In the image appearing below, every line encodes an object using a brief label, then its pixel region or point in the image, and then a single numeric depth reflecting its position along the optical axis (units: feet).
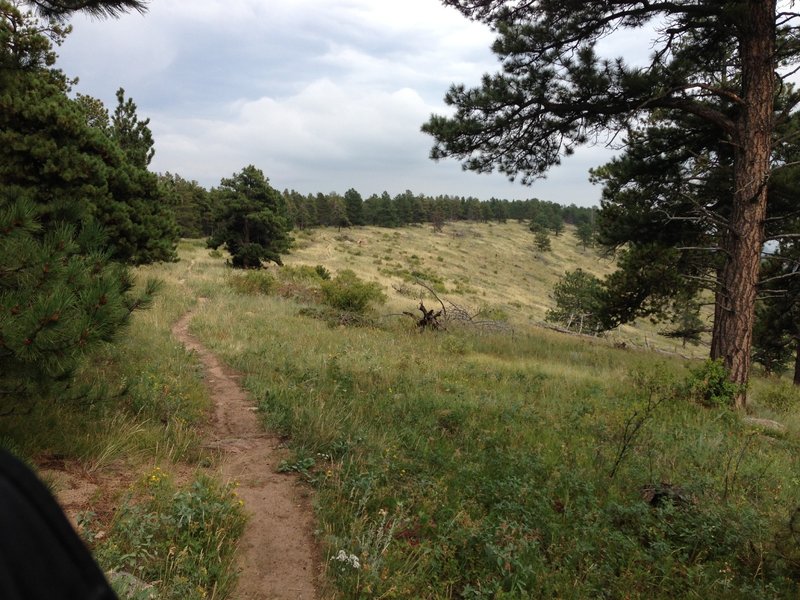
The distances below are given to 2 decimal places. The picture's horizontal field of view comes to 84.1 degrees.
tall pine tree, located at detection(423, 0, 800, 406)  25.21
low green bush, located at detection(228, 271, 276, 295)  60.35
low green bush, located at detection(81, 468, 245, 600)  9.11
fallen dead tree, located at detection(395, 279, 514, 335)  47.09
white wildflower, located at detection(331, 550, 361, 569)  10.36
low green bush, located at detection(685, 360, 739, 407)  25.66
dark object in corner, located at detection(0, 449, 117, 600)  1.91
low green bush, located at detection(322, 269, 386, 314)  54.95
